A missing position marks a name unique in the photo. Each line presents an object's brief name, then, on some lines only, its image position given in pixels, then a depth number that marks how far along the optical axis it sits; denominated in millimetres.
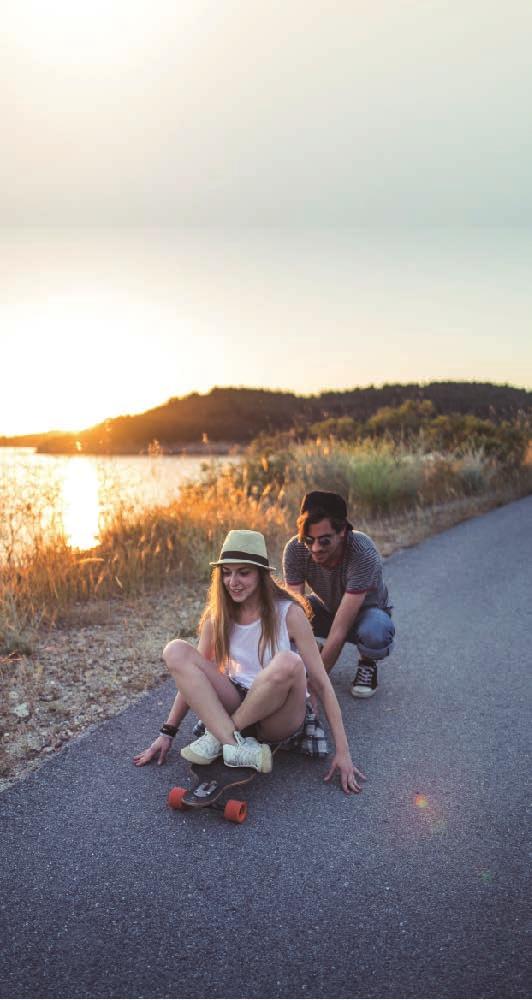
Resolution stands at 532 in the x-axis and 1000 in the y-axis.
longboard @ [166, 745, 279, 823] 3486
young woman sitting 3766
